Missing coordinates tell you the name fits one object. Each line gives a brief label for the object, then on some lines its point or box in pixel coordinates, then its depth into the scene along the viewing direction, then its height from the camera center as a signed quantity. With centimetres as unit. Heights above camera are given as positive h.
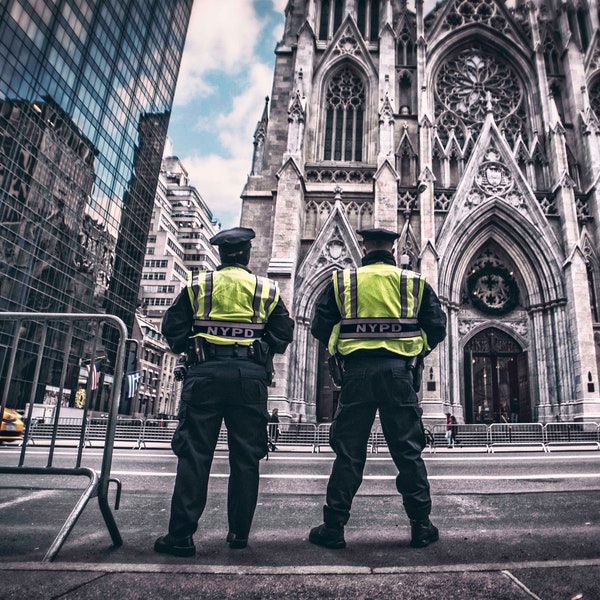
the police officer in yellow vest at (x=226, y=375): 298 +23
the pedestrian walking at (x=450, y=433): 1513 -33
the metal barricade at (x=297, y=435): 1433 -67
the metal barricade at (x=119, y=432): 1481 -95
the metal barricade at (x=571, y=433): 1538 -12
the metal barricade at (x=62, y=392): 279 +4
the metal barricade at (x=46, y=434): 1301 -94
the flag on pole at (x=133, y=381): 1660 +91
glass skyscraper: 3084 +1970
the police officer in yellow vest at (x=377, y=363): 312 +39
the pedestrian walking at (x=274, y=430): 1437 -51
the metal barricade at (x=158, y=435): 1661 -102
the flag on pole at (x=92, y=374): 417 +28
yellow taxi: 1109 -55
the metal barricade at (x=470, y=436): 1516 -42
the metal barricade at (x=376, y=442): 1265 -66
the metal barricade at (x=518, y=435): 1413 -28
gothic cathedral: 1986 +1065
